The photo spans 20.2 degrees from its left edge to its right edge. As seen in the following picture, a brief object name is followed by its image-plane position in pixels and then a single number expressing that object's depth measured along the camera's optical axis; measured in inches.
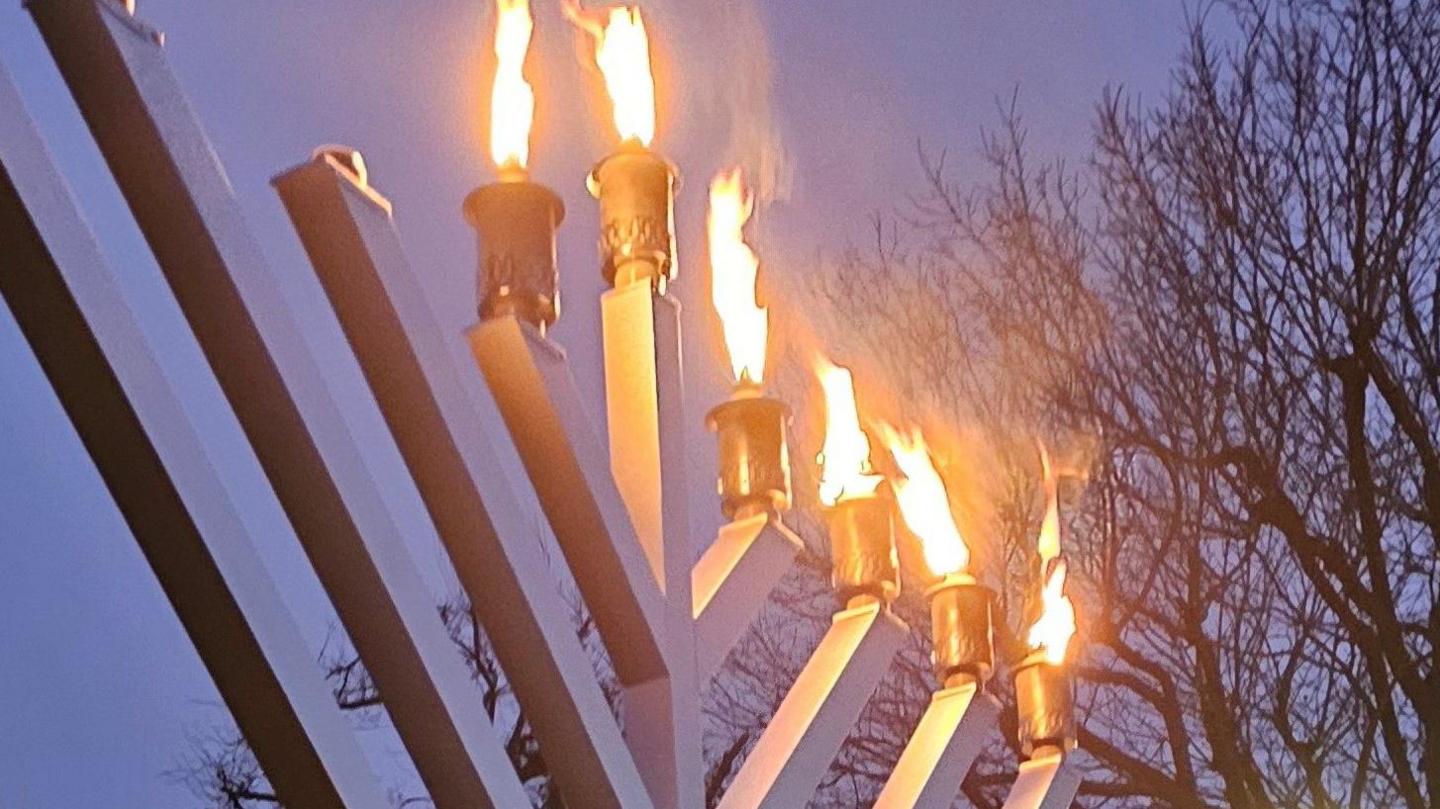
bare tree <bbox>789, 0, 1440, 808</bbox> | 269.5
